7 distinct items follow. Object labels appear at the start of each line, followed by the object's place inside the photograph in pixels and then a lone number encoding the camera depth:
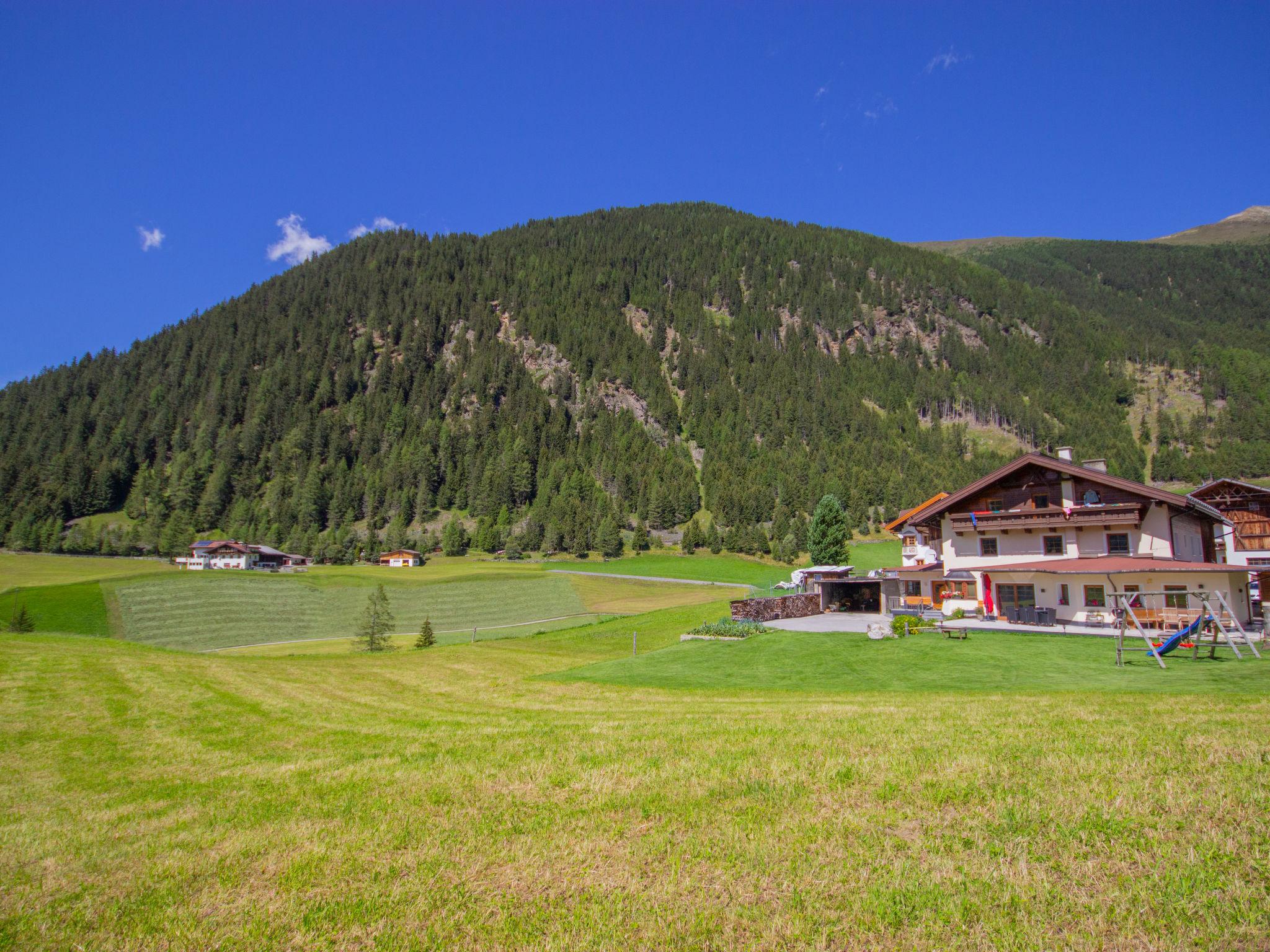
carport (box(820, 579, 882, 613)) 48.38
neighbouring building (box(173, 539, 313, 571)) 110.38
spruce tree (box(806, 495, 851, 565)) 89.19
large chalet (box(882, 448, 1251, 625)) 34.34
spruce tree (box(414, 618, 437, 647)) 41.19
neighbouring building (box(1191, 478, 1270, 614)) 51.25
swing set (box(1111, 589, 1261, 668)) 21.70
